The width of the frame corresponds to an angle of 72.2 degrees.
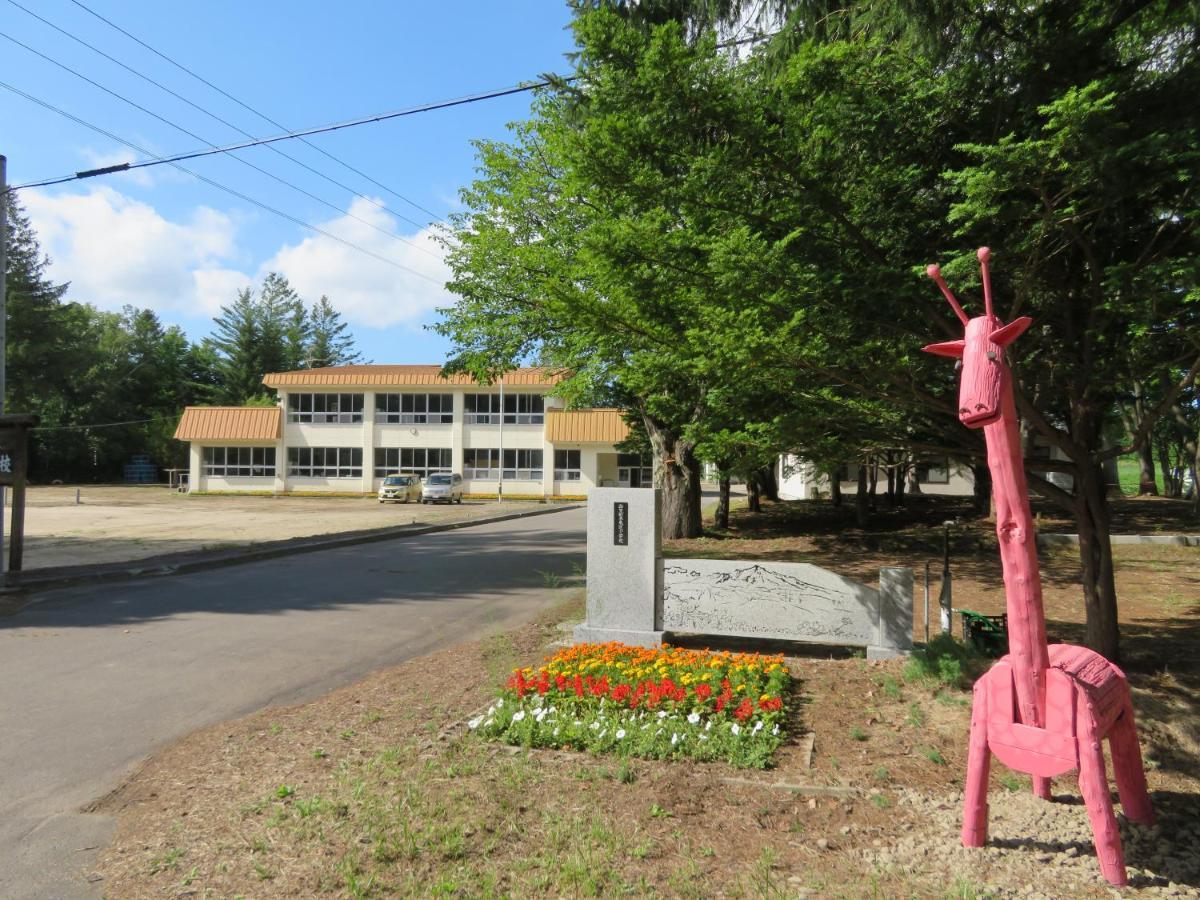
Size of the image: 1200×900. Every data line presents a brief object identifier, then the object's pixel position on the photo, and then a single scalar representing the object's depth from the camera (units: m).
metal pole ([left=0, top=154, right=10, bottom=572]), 12.90
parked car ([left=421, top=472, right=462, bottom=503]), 41.72
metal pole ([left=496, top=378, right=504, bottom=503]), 45.44
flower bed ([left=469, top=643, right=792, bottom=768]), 4.98
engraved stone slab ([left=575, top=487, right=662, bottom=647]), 7.74
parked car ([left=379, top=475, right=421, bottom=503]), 41.50
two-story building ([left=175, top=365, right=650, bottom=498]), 48.38
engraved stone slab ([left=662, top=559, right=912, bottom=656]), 7.00
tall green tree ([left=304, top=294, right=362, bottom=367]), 85.31
